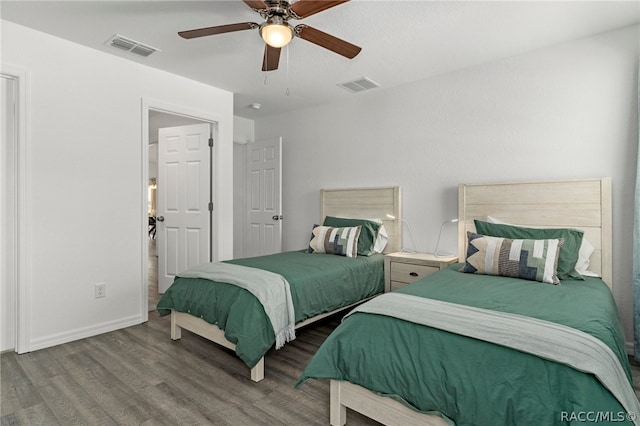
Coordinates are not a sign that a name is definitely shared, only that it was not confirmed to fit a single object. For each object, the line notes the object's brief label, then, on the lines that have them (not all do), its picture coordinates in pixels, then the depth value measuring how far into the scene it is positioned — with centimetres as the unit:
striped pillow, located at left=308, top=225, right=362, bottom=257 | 348
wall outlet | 307
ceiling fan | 191
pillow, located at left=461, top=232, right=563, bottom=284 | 237
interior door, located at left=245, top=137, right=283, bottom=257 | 476
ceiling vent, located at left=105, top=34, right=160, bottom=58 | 284
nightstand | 320
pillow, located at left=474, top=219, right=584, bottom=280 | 246
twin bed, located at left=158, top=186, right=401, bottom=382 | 227
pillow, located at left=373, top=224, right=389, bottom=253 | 385
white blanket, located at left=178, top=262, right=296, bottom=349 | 234
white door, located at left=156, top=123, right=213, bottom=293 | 412
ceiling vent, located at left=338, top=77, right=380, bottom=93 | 374
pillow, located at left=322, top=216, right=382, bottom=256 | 362
